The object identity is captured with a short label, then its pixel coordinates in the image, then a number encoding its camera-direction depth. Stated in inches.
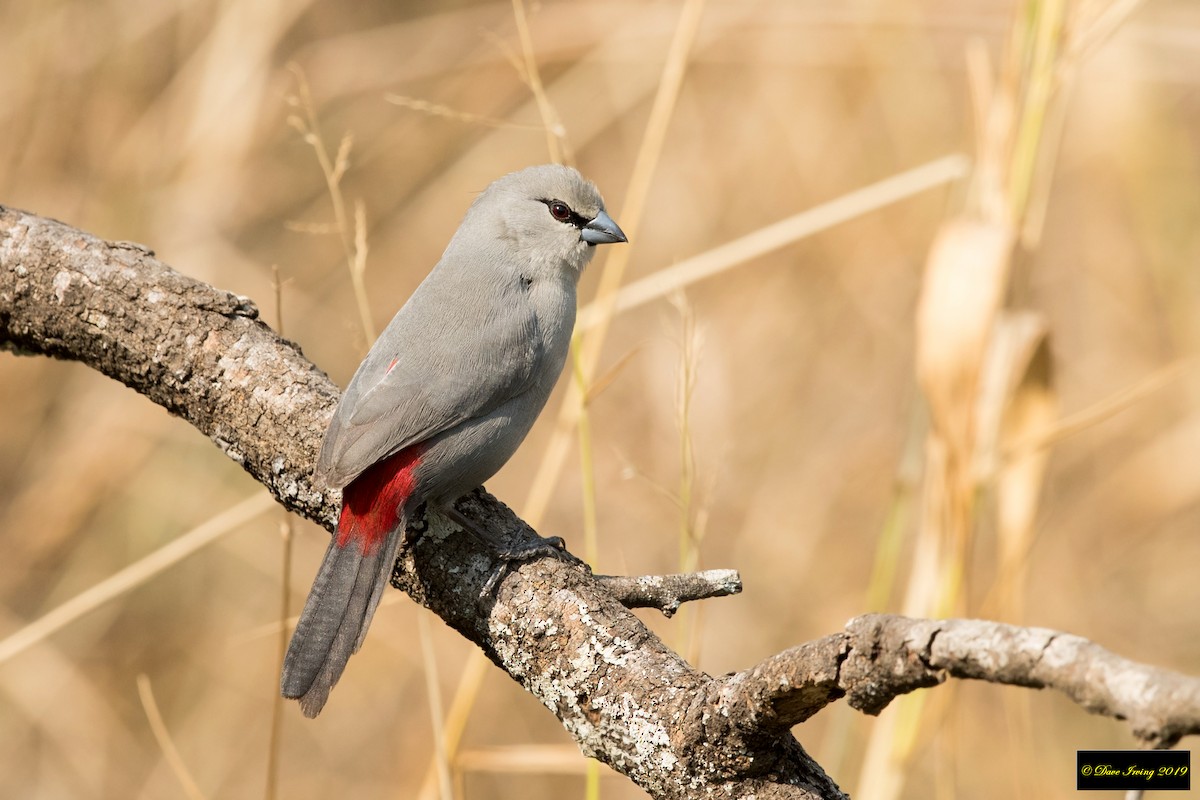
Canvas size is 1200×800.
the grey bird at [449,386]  205.2
